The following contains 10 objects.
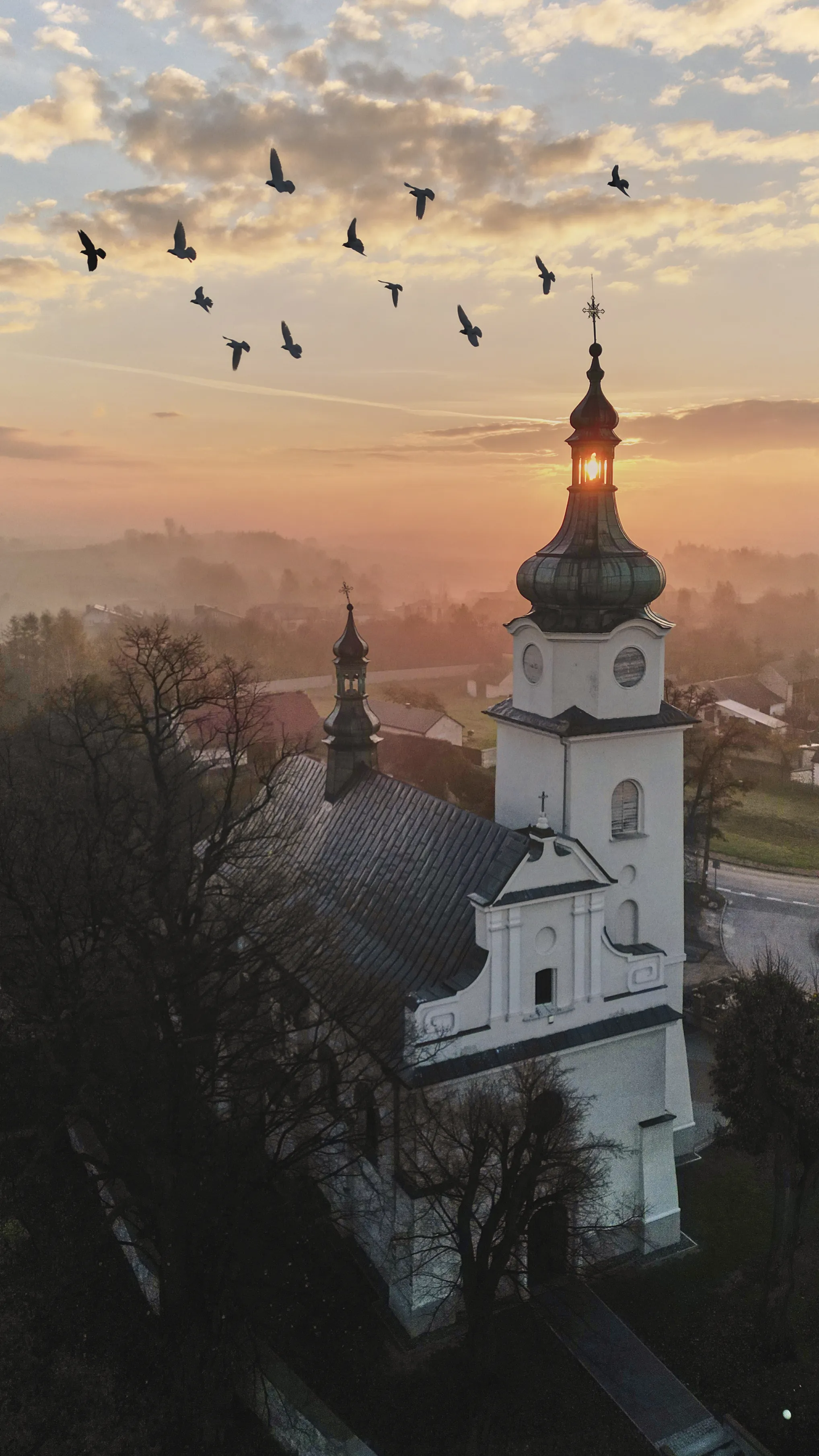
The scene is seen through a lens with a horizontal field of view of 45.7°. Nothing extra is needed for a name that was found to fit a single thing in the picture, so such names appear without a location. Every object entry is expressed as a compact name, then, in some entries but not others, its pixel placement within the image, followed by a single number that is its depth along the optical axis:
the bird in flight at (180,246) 15.52
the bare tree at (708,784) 45.94
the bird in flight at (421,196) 15.85
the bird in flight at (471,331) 17.81
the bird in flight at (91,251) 13.77
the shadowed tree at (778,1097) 18.55
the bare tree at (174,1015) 17.19
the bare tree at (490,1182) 16.98
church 19.27
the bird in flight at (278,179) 14.05
